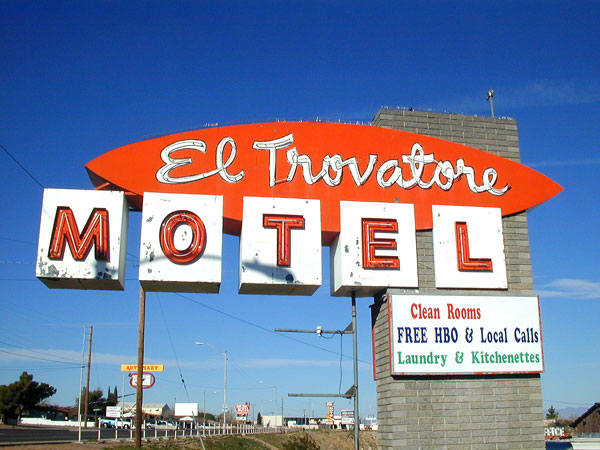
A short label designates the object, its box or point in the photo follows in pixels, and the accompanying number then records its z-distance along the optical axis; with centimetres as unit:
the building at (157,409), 13375
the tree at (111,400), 10376
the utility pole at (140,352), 2855
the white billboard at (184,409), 3010
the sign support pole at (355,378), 1727
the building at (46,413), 8319
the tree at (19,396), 7319
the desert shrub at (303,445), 2016
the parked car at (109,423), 7705
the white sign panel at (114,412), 5602
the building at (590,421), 5312
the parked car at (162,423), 9024
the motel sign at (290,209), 1706
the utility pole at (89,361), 5488
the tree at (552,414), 14548
